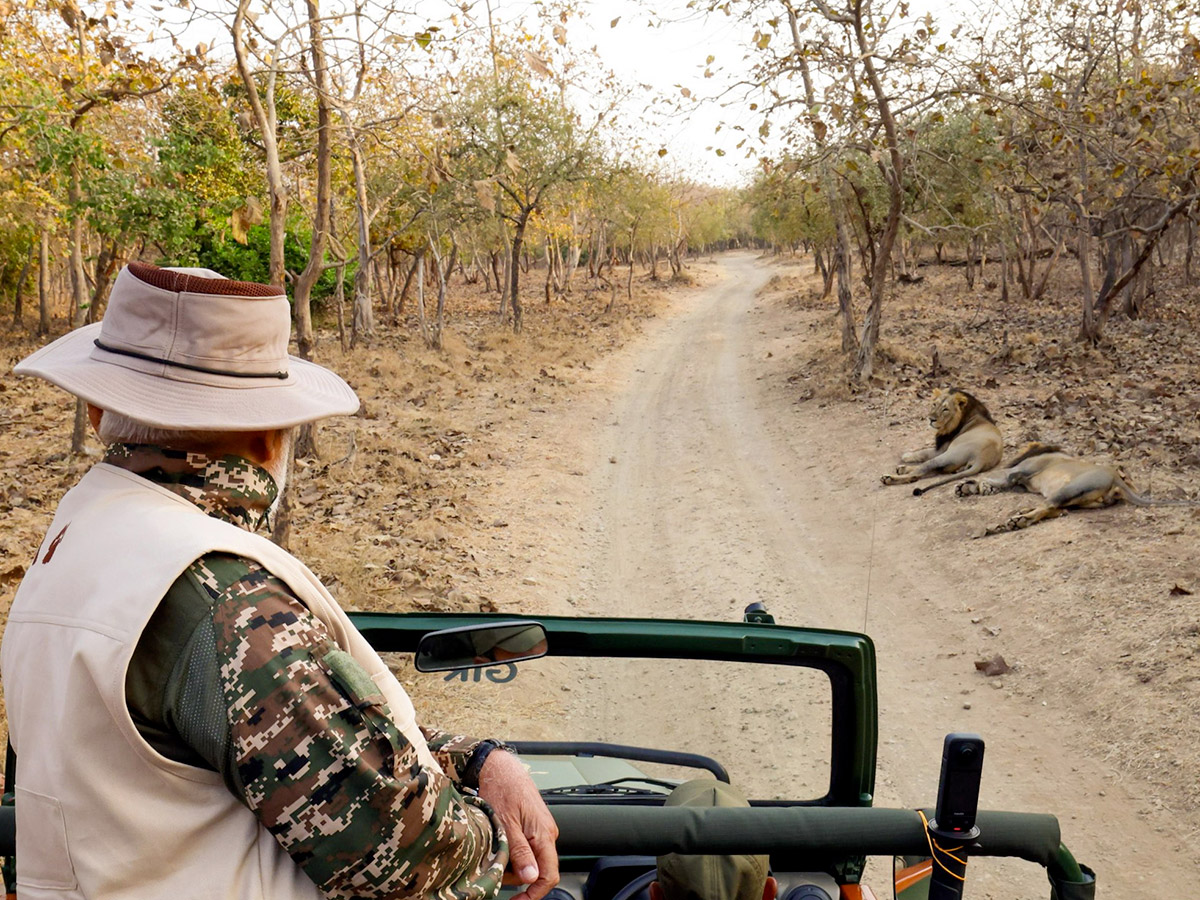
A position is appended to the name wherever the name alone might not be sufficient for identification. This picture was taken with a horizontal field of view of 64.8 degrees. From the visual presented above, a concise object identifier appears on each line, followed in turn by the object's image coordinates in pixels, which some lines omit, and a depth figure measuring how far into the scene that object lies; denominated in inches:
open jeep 59.4
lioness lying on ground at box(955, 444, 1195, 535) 350.9
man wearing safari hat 46.3
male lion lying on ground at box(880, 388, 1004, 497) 422.6
